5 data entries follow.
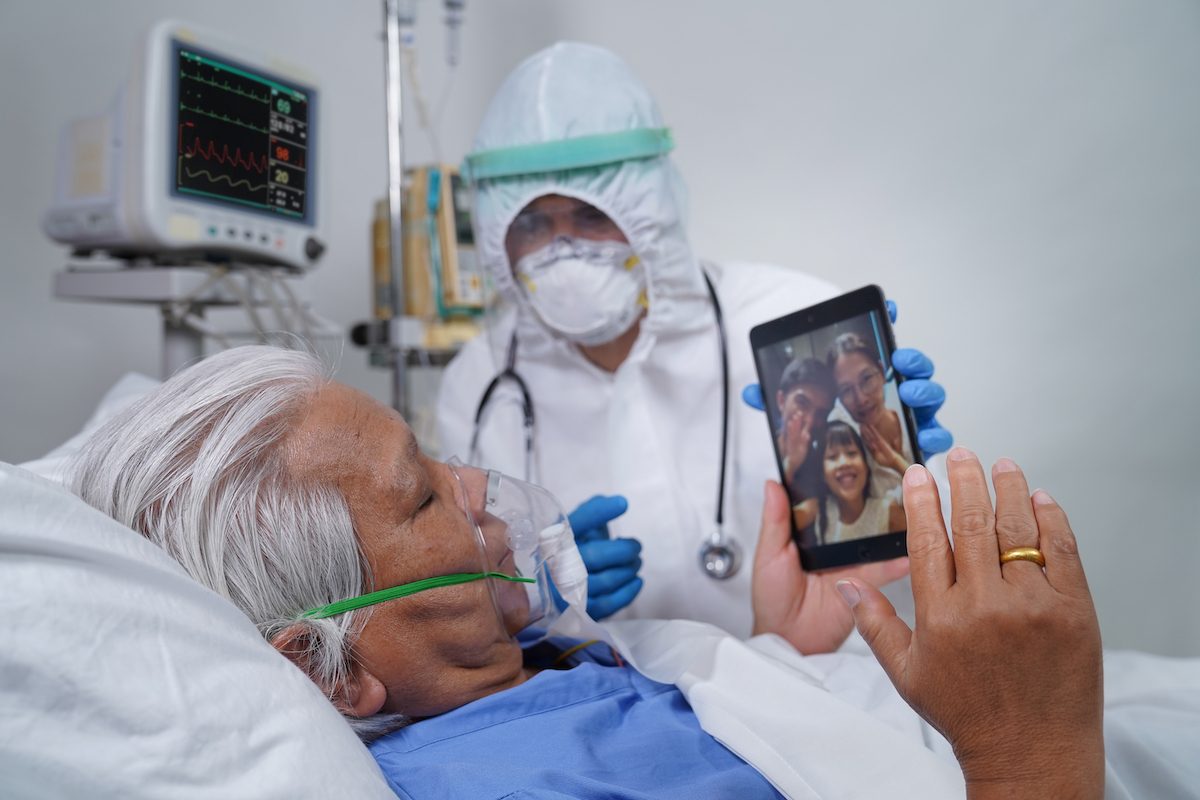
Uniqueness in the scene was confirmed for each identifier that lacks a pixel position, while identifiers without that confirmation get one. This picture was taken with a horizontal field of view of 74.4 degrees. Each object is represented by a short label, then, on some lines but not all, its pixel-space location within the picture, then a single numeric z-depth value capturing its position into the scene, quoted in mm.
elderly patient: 602
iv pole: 1850
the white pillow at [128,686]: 531
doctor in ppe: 1411
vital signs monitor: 1459
